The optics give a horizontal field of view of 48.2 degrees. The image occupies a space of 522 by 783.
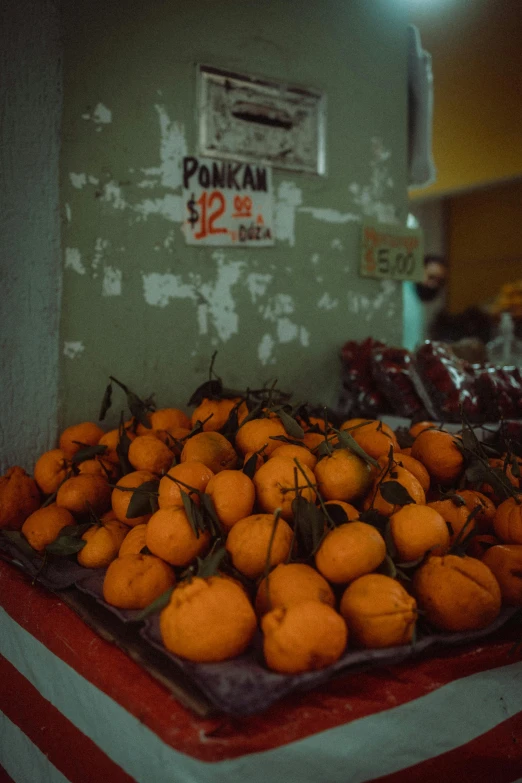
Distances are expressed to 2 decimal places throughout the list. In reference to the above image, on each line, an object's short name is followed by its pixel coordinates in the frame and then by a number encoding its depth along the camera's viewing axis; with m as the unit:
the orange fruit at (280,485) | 1.25
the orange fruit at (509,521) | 1.28
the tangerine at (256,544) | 1.14
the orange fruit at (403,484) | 1.29
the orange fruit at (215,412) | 1.71
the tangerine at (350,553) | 1.09
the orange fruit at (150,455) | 1.56
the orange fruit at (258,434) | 1.48
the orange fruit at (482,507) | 1.38
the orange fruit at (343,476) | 1.29
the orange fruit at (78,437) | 1.90
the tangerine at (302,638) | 0.93
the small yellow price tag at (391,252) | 3.08
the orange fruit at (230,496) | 1.23
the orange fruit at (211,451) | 1.43
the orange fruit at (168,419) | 1.82
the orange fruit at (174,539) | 1.18
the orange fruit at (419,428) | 1.79
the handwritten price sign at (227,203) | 2.47
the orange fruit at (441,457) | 1.49
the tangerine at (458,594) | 1.07
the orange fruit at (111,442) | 1.76
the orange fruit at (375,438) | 1.49
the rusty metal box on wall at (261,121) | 2.51
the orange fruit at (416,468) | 1.43
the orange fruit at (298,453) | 1.35
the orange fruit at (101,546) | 1.39
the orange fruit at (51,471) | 1.72
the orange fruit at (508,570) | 1.19
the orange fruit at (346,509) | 1.21
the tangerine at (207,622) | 0.97
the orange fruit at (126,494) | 1.44
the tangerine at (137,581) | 1.16
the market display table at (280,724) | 0.90
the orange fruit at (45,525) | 1.47
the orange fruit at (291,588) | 1.03
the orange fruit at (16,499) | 1.64
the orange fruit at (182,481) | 1.27
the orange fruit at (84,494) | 1.54
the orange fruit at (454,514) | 1.31
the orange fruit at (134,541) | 1.28
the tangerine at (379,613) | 1.01
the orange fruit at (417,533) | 1.17
